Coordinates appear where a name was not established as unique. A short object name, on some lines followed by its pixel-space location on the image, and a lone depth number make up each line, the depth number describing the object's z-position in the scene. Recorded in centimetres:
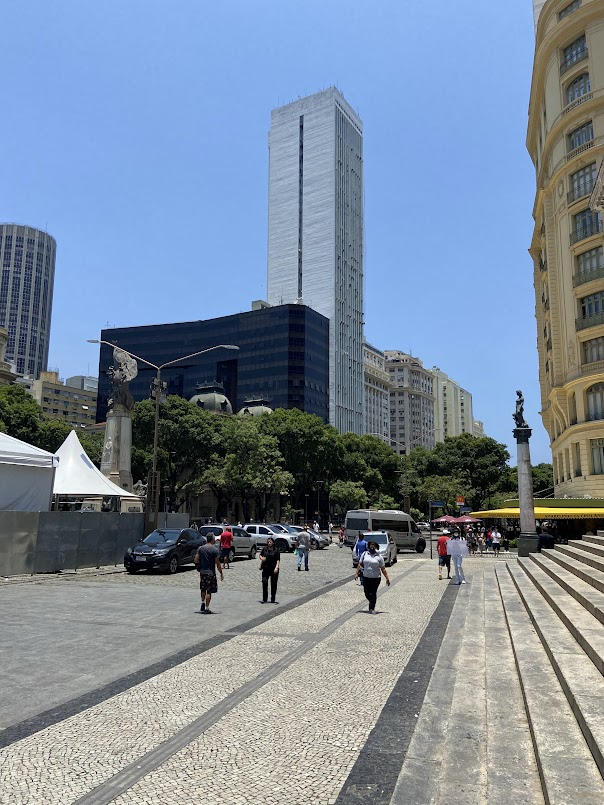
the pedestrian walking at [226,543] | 2369
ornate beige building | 3556
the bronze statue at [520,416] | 3197
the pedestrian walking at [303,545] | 2431
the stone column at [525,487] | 3058
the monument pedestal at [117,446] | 3625
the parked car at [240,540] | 3032
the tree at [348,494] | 6938
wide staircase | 468
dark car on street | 2128
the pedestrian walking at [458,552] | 1941
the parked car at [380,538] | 2438
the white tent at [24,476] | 2180
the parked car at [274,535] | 3466
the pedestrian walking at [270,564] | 1457
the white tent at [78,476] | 2672
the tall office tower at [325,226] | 13838
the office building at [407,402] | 18375
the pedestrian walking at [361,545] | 1730
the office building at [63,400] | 15188
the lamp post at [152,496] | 2596
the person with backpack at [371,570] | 1297
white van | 3669
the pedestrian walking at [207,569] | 1290
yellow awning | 3088
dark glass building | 11681
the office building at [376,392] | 16188
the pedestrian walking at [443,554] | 2170
